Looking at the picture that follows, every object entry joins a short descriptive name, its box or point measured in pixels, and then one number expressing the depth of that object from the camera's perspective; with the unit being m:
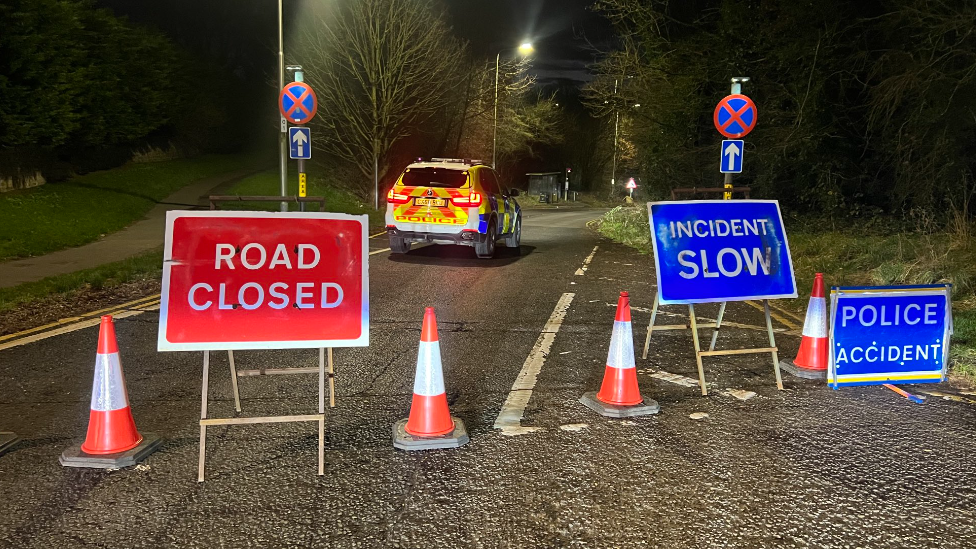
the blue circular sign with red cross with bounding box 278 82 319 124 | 13.47
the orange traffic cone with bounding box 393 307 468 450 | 4.41
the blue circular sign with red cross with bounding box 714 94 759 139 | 12.35
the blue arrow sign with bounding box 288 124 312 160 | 13.60
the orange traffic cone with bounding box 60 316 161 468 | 4.11
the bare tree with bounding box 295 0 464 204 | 27.30
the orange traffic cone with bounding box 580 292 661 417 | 5.07
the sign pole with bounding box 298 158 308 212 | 13.50
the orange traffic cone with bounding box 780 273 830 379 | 6.07
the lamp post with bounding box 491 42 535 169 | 34.59
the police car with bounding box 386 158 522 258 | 12.75
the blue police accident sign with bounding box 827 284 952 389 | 5.51
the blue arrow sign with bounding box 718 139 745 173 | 12.48
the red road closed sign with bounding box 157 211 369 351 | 4.18
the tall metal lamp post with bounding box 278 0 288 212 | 14.91
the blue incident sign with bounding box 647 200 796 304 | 5.70
